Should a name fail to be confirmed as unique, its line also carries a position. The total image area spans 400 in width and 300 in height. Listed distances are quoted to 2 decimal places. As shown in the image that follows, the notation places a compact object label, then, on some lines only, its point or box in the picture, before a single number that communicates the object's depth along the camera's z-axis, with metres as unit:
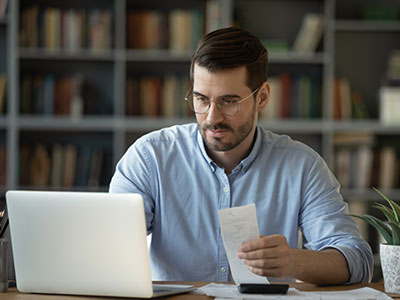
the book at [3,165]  3.90
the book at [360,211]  3.94
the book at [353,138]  4.00
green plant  1.58
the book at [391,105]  3.89
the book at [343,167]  3.98
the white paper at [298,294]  1.46
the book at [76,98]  3.93
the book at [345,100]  3.95
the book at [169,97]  3.94
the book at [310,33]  3.92
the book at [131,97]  3.95
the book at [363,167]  3.98
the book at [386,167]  3.99
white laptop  1.40
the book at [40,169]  3.97
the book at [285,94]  3.96
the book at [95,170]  3.98
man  1.90
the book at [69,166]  3.98
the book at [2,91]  3.92
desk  1.45
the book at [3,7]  3.85
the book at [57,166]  3.97
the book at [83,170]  3.98
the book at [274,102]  3.96
